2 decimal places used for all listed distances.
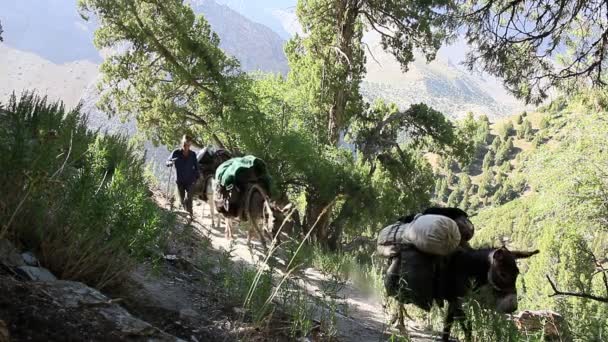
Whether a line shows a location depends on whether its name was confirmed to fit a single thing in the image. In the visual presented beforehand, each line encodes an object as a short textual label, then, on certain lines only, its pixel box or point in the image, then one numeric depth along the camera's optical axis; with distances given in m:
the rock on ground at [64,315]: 2.60
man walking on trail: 11.24
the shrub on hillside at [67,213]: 3.49
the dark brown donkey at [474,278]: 4.36
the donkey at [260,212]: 8.38
